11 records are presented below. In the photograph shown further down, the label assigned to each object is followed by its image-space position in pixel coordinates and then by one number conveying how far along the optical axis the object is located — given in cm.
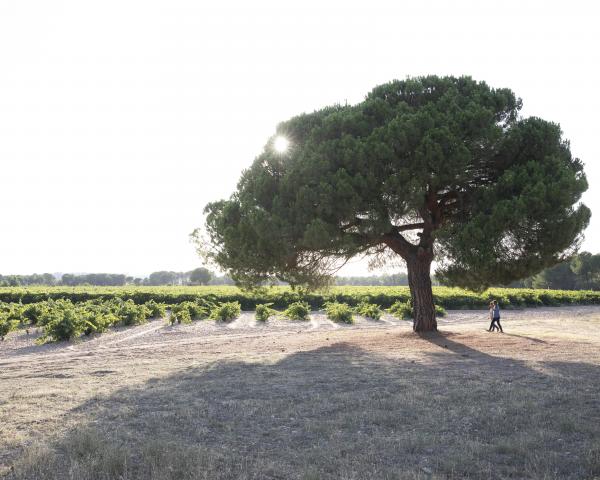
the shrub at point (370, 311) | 2728
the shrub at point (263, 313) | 2470
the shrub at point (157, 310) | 2577
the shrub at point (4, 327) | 1723
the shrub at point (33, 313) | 2127
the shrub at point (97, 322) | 1789
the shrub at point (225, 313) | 2444
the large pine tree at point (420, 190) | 1431
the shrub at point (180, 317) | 2255
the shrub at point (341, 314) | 2515
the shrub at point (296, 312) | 2589
